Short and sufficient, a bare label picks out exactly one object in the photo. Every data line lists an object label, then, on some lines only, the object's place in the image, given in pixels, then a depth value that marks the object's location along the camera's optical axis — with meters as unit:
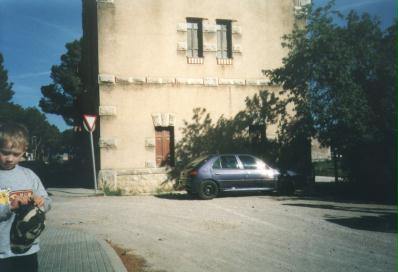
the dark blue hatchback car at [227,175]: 12.23
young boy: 2.79
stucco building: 14.62
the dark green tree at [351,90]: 12.11
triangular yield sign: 13.46
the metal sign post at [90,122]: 13.46
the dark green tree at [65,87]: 29.27
